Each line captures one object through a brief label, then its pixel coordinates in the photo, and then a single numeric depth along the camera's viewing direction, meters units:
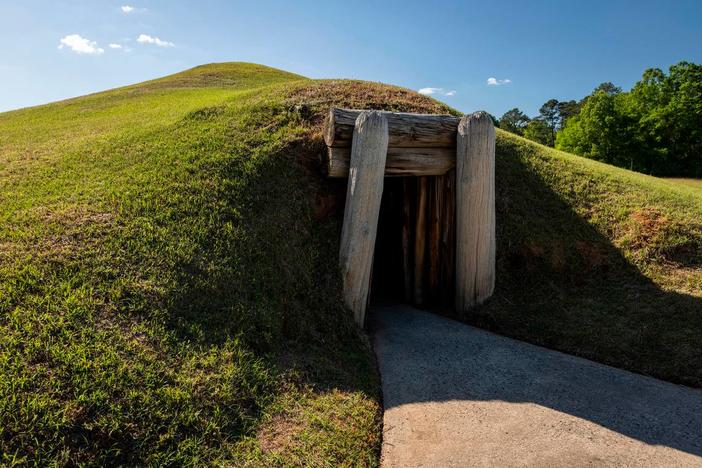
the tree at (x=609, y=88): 63.93
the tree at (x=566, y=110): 69.75
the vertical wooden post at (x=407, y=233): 8.00
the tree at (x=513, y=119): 80.31
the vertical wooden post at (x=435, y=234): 7.70
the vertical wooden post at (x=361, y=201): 6.52
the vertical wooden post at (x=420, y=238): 7.77
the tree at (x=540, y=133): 59.31
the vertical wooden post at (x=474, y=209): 7.12
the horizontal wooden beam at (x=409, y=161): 6.84
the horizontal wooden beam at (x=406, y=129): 6.64
